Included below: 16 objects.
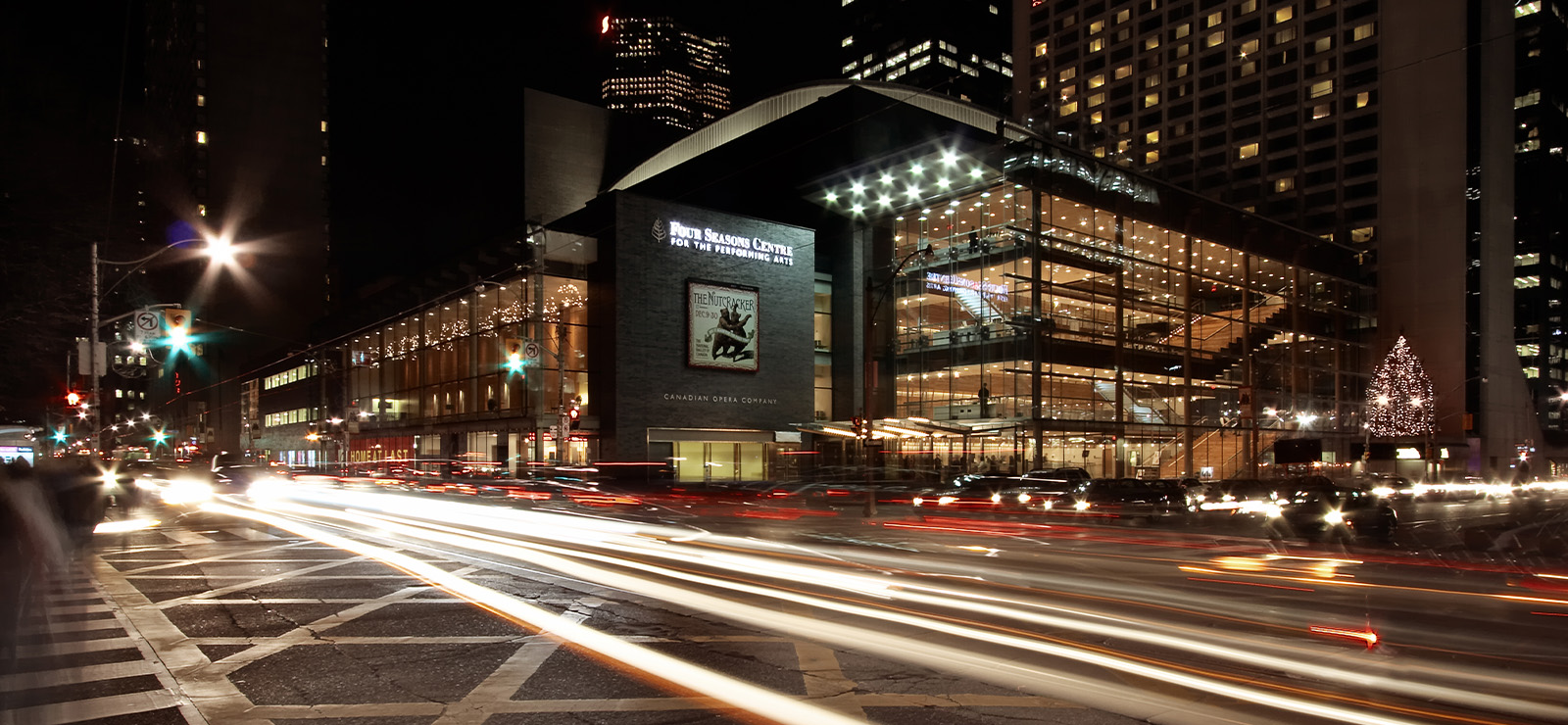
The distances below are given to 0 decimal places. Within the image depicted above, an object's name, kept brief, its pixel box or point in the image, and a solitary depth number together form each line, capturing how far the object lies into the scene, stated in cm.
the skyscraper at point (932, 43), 16325
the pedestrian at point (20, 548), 842
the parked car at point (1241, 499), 2933
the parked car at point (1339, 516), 2322
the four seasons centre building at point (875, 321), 4734
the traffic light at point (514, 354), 3856
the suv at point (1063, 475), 3372
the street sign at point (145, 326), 2375
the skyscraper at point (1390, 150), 7931
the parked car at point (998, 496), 3158
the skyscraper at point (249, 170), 10300
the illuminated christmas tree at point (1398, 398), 6825
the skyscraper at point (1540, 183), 10175
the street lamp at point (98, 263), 2175
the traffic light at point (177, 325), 2525
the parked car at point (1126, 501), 3000
